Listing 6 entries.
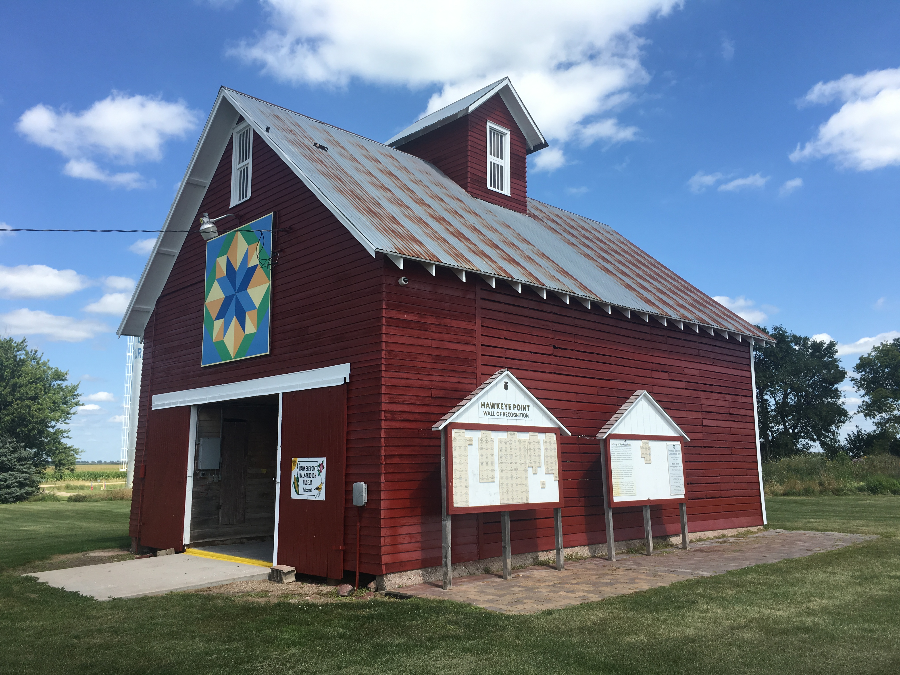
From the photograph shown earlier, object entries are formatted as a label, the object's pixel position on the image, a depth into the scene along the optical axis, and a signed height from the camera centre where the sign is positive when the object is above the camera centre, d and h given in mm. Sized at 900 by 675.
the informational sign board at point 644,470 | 13812 +30
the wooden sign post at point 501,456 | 10820 +273
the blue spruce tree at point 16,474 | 44938 +323
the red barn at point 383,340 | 11367 +2594
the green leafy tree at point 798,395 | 65312 +7024
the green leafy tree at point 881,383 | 65812 +8248
